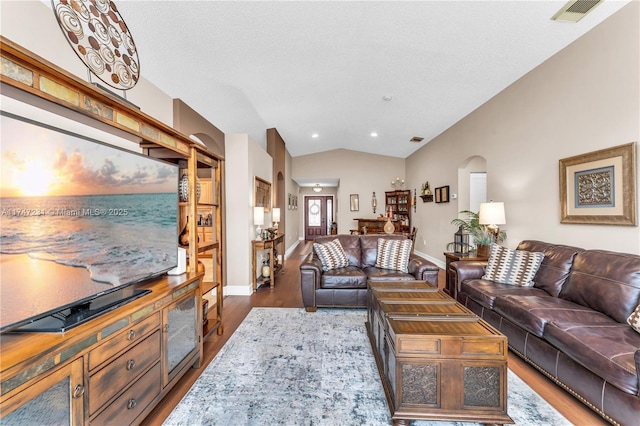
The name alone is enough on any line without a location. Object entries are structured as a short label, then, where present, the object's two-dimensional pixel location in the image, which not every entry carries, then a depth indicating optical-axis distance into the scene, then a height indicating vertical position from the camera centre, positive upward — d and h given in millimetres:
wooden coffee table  1562 -979
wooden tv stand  965 -704
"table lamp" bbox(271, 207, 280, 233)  5855 -49
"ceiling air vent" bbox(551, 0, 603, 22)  2268 +1821
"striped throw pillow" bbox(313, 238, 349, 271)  3742 -607
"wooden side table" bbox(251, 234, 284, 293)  4406 -771
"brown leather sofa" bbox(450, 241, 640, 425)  1543 -823
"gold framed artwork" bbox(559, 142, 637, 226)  2348 +253
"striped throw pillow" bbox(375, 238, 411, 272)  3719 -599
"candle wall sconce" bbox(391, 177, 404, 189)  8520 +987
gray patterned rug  1686 -1297
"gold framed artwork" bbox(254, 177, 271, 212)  4703 +389
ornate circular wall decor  1306 +1000
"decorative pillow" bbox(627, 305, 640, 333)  1776 -741
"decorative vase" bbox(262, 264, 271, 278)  4617 -1003
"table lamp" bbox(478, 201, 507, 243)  3547 -15
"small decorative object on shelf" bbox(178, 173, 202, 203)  2277 +219
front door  12453 -65
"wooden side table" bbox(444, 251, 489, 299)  3438 -729
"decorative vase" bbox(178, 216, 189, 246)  2395 -218
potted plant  3961 -340
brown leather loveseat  3459 -919
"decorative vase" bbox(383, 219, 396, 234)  6137 -344
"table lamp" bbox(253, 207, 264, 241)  4371 -35
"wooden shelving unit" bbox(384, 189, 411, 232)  8164 +166
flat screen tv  1020 -53
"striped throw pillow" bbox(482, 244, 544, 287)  2818 -592
